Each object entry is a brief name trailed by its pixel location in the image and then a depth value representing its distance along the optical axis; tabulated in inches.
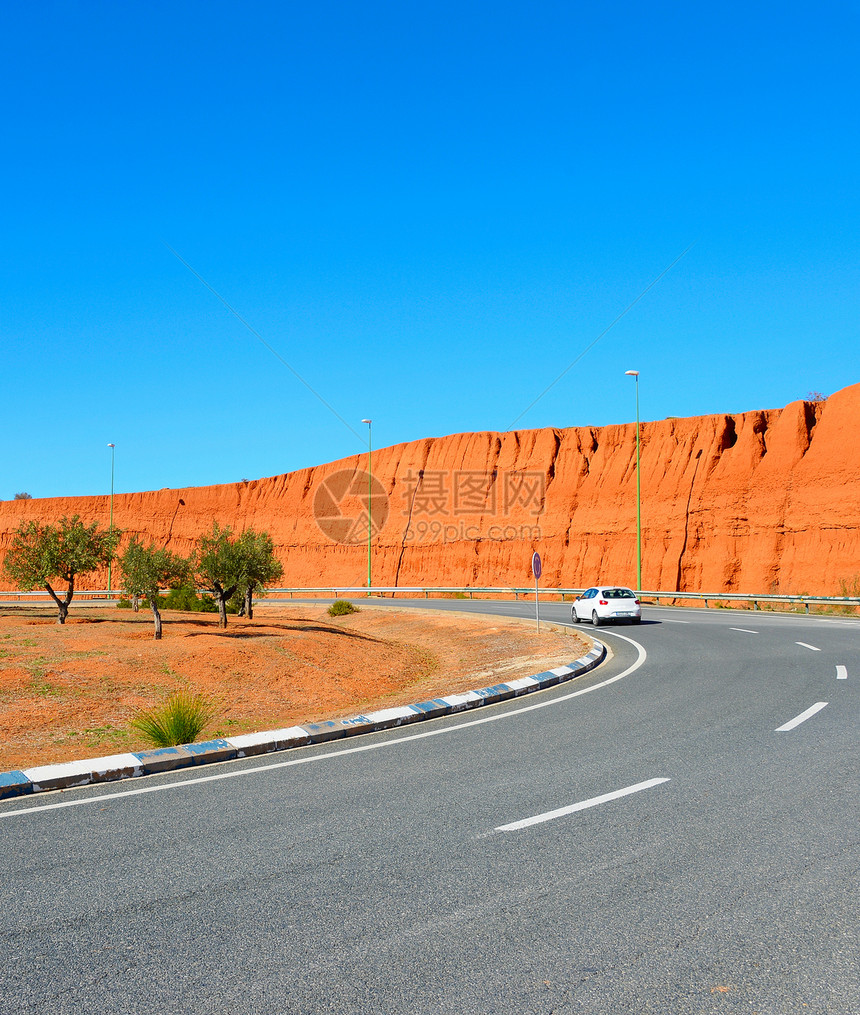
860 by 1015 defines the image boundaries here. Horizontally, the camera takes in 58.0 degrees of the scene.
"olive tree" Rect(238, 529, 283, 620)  1128.2
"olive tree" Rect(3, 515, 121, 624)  1059.9
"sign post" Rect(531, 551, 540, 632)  828.2
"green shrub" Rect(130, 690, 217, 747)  359.9
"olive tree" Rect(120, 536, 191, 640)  983.6
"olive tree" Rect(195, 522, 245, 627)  1104.8
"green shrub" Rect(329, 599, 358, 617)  1535.4
